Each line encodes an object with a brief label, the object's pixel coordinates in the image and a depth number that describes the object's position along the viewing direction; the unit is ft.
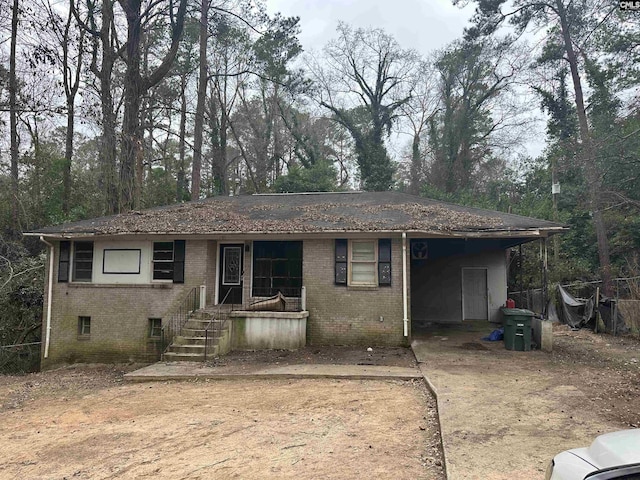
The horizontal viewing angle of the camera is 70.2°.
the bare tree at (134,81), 60.90
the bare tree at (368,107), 111.86
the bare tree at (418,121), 119.44
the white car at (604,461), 7.23
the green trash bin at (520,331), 34.27
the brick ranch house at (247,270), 37.42
